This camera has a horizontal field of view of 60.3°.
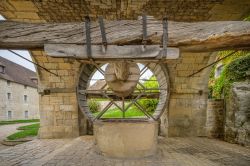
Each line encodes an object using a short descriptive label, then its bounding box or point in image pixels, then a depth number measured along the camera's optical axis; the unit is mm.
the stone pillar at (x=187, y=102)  6840
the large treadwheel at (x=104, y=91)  6395
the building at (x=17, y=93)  19328
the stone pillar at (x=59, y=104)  6590
